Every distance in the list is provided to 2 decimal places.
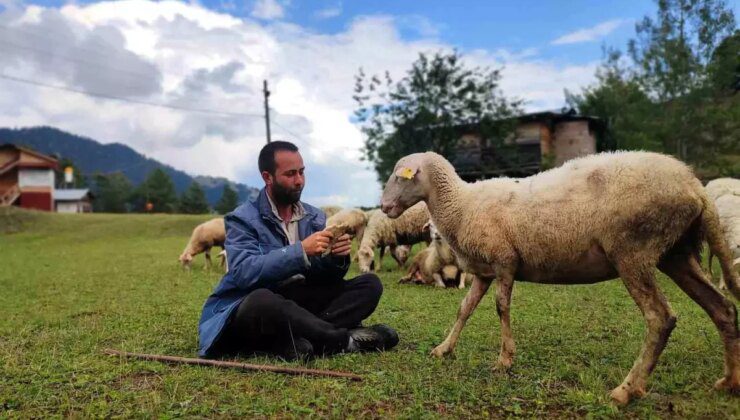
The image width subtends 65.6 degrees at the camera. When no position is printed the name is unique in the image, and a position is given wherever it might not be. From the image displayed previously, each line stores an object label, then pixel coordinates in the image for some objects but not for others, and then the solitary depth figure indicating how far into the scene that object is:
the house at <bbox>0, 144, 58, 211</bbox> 51.66
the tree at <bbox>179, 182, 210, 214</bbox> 78.25
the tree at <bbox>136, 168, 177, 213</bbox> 85.59
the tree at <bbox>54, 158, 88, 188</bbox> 85.96
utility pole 37.81
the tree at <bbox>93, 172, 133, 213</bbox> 88.31
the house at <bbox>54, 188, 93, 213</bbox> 69.62
